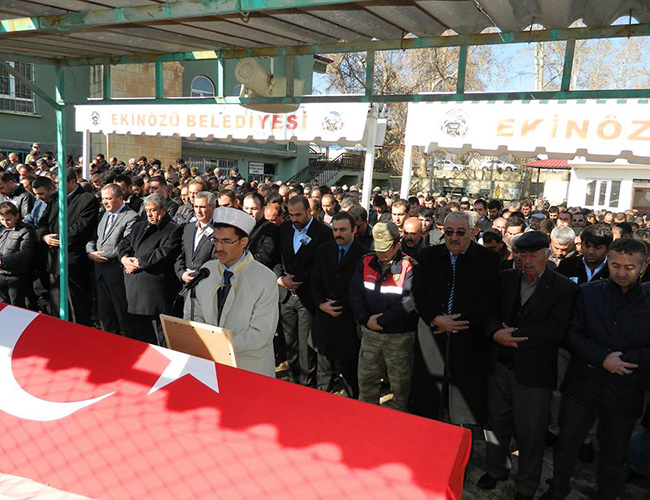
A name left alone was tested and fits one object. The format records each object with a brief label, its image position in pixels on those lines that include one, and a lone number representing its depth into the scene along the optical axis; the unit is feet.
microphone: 9.01
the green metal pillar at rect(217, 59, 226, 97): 13.21
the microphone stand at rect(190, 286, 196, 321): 9.71
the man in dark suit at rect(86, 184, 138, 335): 16.39
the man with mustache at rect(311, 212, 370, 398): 14.11
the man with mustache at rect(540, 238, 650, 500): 9.62
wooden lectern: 7.89
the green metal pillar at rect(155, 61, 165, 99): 13.73
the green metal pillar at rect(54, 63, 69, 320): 14.05
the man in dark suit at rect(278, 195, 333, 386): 15.52
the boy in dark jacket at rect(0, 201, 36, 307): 17.24
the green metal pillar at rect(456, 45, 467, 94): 10.70
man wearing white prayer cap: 9.46
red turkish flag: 6.38
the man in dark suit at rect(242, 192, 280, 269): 16.37
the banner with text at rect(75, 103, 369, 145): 23.76
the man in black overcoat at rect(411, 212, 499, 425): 11.63
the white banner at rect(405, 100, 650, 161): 17.85
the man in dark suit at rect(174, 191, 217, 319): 14.73
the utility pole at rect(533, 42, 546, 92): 84.23
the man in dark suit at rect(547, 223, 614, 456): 13.44
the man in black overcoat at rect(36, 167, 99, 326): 18.02
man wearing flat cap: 10.49
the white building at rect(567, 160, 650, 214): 79.66
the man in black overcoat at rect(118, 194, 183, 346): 15.14
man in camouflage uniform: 12.60
